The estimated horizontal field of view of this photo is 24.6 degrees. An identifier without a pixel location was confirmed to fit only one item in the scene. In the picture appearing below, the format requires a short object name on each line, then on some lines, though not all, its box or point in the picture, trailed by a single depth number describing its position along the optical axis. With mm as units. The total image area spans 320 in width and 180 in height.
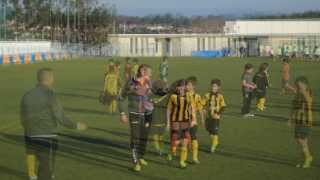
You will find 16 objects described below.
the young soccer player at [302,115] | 13148
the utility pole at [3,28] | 82606
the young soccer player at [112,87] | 23422
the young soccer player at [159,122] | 14320
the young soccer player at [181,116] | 13023
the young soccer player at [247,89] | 22859
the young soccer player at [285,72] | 30328
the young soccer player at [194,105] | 13219
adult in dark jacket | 10078
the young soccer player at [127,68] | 26591
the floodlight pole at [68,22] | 106400
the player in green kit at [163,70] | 33406
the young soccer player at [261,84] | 24688
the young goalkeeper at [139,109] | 12883
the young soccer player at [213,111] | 15062
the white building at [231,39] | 117750
